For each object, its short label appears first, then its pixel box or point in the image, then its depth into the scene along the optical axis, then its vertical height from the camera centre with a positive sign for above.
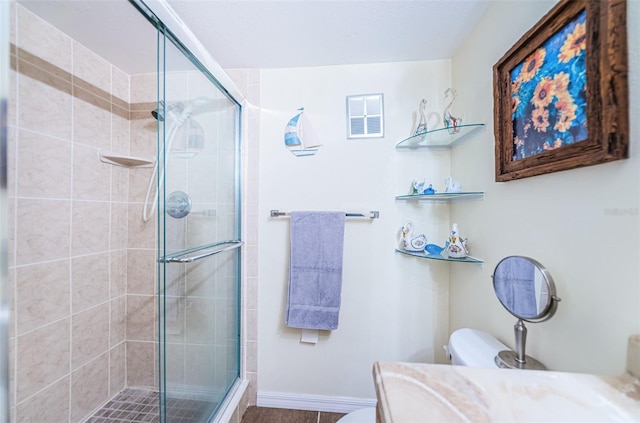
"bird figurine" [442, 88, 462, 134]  1.13 +0.47
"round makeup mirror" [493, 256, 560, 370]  0.67 -0.26
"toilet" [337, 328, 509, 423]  0.79 -0.49
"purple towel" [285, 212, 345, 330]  1.31 -0.34
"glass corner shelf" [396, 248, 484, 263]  1.04 -0.21
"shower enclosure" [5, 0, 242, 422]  0.93 -0.04
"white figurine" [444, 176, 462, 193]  1.16 +0.13
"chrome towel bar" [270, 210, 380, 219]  1.31 -0.01
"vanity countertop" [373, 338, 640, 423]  0.42 -0.36
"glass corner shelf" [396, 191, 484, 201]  1.05 +0.08
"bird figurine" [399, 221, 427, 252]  1.25 -0.15
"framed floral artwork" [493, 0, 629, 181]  0.52 +0.33
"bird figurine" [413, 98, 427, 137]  1.24 +0.48
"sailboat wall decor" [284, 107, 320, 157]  1.36 +0.42
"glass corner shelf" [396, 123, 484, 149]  1.11 +0.39
